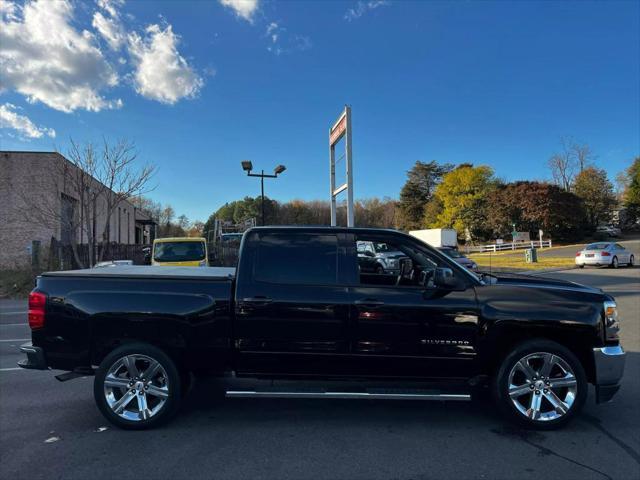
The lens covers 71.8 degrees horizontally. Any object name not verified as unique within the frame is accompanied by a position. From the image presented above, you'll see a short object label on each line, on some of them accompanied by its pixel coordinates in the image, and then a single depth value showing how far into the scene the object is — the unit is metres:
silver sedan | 24.77
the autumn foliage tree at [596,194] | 63.34
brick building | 23.25
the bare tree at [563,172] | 68.75
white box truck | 43.34
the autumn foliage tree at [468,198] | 60.56
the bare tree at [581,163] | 68.03
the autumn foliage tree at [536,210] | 53.59
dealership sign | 13.02
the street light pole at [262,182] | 21.80
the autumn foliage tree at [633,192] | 67.12
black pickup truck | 4.16
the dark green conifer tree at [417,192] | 73.44
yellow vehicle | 13.59
